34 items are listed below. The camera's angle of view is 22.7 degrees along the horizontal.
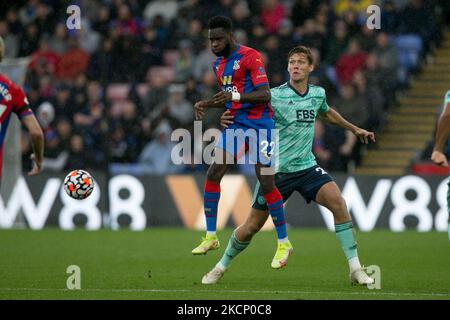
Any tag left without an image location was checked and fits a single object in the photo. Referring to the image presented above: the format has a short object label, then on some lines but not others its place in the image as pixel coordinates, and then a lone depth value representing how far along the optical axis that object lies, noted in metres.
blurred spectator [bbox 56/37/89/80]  25.14
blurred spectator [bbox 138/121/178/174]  22.45
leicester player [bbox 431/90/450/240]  9.64
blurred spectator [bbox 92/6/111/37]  25.86
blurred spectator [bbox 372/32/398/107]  22.97
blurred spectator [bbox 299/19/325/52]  23.25
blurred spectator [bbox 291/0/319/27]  24.50
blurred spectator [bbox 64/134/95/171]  22.78
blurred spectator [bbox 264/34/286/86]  22.31
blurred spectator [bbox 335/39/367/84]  23.28
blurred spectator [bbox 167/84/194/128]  22.80
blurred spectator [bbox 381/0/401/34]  23.72
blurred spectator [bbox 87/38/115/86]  24.92
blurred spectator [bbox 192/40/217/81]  23.69
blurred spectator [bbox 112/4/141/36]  25.41
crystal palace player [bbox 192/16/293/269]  11.52
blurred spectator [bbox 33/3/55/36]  26.53
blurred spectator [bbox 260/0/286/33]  24.39
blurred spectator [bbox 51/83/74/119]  23.62
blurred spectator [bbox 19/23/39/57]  26.48
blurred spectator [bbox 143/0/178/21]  26.19
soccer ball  12.09
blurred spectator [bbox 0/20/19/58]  26.97
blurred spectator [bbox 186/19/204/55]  24.06
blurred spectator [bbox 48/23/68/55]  25.52
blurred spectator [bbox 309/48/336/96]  22.45
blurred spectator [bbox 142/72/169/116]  23.61
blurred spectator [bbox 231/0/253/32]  23.86
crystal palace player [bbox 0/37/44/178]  10.30
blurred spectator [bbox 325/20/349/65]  23.39
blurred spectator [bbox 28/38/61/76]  25.04
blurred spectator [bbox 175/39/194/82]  23.98
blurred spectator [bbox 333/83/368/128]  22.30
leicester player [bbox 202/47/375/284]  11.60
